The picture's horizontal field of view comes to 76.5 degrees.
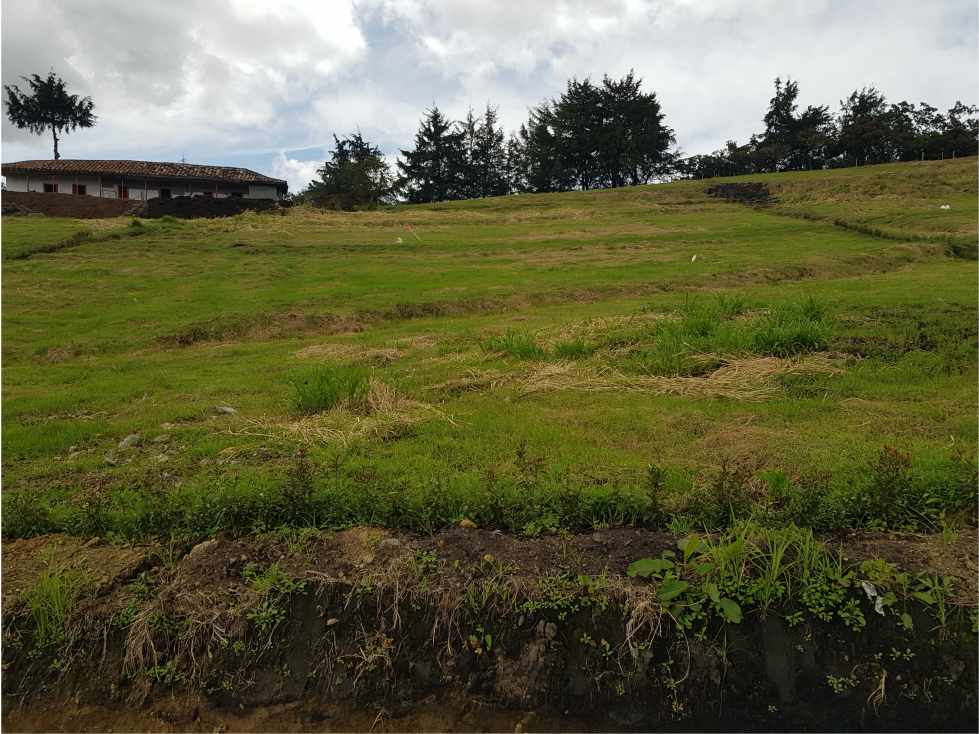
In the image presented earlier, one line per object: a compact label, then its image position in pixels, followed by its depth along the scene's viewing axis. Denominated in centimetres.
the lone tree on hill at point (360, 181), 4281
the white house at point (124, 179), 3766
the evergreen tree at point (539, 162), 5491
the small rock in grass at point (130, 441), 609
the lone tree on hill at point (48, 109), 4381
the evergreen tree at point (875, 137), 4762
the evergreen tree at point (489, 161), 5363
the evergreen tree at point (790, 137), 5159
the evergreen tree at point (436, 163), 5325
